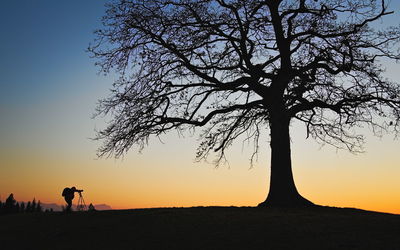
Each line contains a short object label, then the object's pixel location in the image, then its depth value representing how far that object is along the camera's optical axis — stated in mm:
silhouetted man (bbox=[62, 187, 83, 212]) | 20438
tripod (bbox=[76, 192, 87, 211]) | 20984
